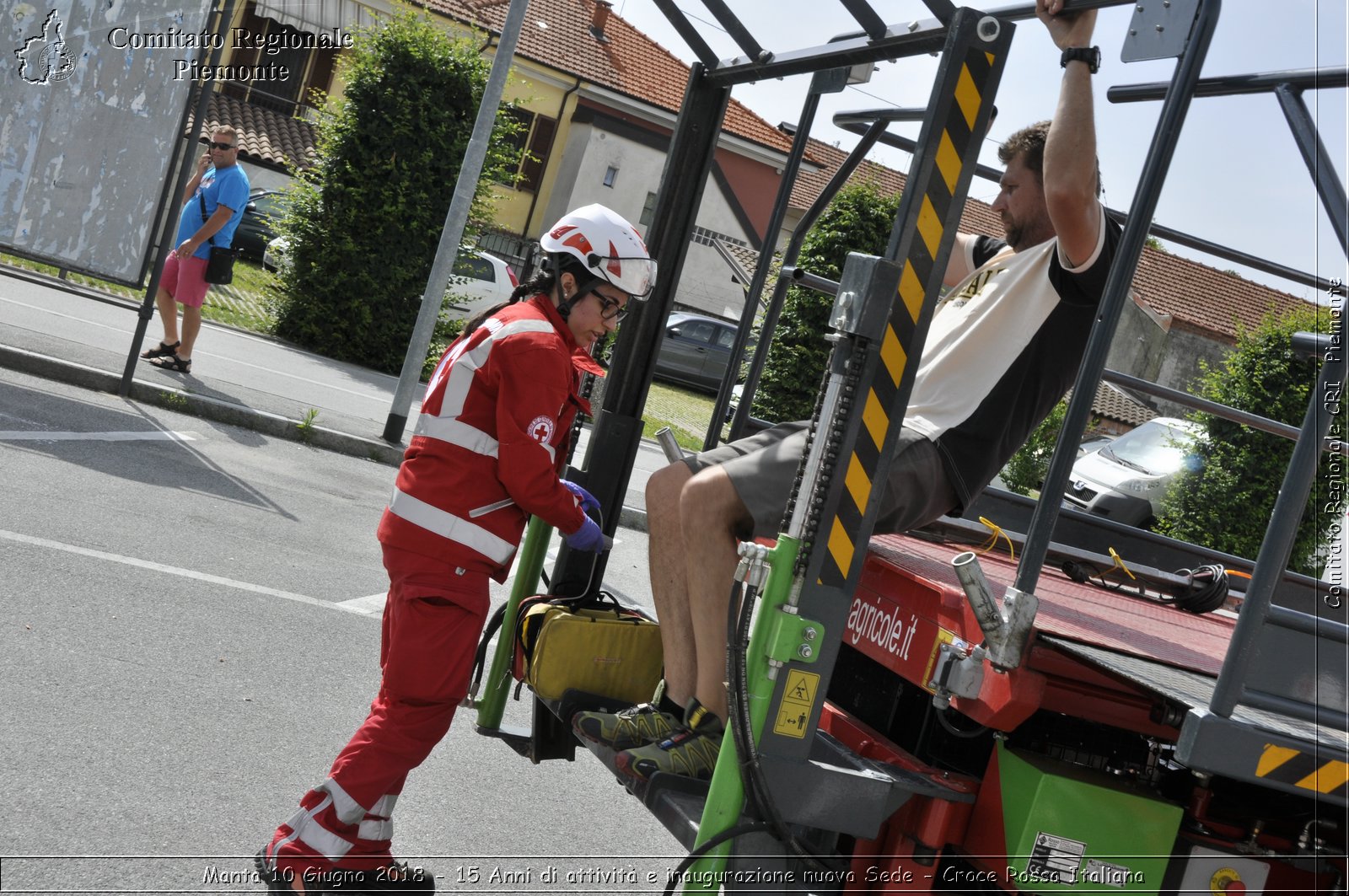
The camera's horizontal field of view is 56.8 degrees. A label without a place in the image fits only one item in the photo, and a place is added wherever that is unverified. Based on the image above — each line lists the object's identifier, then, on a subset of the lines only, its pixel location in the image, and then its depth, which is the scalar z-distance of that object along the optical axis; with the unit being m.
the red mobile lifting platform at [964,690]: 2.55
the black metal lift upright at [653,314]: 4.18
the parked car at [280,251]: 15.03
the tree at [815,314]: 15.39
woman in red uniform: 3.26
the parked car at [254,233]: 21.89
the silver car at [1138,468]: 14.13
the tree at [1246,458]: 14.09
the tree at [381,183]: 14.41
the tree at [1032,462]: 14.70
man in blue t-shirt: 10.16
